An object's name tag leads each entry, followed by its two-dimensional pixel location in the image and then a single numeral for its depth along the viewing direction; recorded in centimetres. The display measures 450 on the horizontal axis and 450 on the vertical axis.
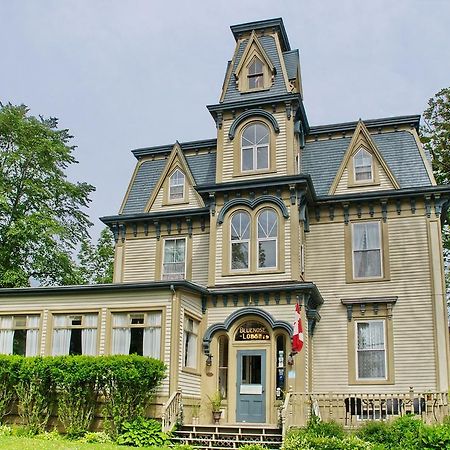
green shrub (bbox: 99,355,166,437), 1808
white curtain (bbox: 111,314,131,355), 2002
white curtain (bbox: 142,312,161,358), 1958
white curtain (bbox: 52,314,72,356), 2072
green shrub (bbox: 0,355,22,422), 1939
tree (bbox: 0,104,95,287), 3184
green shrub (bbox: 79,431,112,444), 1736
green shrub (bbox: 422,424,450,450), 1503
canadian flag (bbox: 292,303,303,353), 1898
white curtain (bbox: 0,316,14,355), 2134
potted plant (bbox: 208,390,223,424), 2021
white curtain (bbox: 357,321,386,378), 2084
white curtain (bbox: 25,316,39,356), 2098
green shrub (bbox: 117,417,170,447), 1722
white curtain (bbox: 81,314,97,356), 2041
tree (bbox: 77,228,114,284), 4203
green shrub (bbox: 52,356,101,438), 1856
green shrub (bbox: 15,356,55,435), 1902
